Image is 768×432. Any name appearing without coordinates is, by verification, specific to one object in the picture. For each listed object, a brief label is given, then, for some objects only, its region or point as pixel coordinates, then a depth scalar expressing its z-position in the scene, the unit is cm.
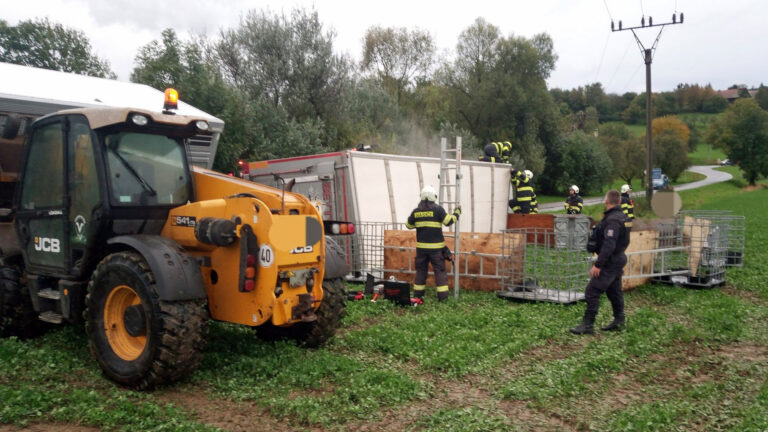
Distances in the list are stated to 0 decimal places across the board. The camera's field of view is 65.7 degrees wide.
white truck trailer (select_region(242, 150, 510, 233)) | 1168
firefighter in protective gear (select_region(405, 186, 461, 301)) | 949
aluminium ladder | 960
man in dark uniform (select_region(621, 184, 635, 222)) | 1664
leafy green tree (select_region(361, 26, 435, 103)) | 4919
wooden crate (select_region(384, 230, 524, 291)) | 1016
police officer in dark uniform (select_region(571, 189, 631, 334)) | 783
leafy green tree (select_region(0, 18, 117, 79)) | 3359
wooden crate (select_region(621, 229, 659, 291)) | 1020
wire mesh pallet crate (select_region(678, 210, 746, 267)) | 1166
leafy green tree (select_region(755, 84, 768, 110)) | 10525
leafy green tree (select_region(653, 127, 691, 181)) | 6112
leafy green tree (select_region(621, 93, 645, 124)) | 9888
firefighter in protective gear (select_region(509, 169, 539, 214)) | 1686
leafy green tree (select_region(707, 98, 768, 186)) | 6700
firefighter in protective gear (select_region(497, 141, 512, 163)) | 1630
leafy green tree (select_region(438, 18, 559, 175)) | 4406
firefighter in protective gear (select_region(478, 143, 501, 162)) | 1636
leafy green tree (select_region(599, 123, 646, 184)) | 5625
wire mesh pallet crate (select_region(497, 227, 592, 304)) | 918
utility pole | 2614
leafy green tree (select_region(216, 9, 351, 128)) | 2486
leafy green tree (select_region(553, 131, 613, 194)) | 5047
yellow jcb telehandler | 538
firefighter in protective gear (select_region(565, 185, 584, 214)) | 1869
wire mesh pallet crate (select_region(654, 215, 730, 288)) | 1102
